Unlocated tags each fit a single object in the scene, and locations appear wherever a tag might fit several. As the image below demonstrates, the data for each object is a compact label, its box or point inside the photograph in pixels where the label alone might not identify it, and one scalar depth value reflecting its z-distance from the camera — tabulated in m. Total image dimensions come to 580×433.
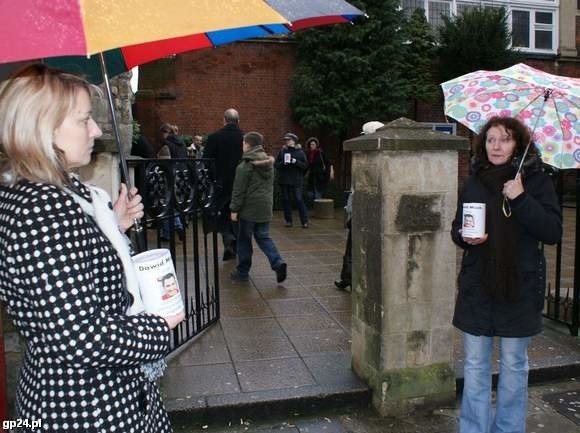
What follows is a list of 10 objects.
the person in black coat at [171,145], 9.90
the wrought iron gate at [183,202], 4.02
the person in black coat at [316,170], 13.95
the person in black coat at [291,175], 11.76
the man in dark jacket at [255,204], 6.59
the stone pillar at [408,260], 3.63
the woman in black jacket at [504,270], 2.97
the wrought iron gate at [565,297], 4.80
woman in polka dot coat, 1.57
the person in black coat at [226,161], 8.08
